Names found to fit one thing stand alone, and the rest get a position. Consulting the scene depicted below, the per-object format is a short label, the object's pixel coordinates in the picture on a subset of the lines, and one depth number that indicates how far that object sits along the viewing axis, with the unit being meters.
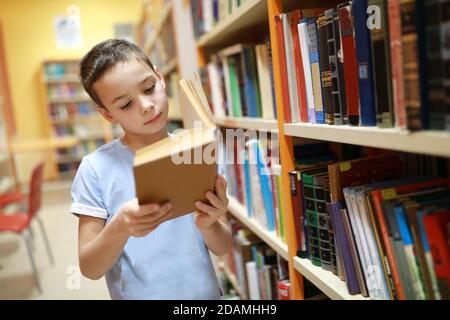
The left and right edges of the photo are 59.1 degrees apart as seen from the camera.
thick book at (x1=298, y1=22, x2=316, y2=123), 0.95
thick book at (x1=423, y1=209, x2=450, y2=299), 0.64
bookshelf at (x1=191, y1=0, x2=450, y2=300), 0.65
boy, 0.77
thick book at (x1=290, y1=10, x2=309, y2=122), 0.98
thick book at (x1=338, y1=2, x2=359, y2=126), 0.76
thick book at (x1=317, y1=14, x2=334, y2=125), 0.87
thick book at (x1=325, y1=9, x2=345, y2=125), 0.83
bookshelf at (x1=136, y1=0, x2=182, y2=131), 2.39
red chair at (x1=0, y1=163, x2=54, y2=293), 2.47
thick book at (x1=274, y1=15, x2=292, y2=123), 1.02
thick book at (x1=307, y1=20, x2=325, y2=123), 0.92
